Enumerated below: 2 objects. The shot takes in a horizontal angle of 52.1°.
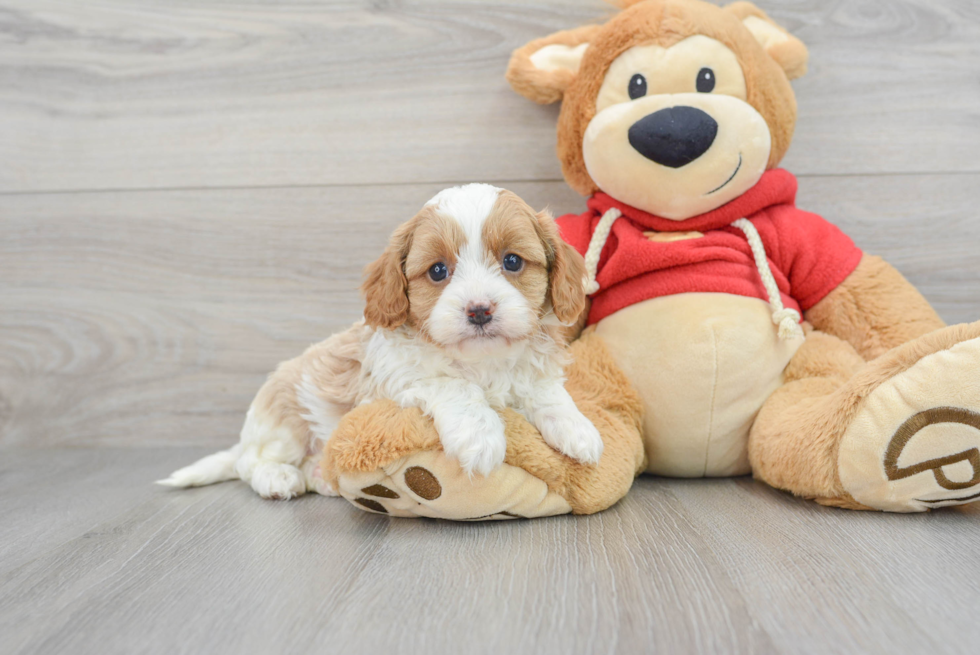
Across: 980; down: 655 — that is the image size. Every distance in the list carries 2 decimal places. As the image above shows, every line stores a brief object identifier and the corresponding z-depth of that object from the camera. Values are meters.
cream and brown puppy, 0.50
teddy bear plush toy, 0.53
